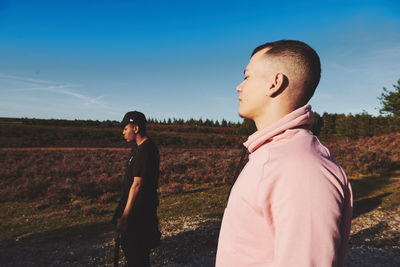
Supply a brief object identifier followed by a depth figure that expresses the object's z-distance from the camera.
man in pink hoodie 0.75
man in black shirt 2.93
